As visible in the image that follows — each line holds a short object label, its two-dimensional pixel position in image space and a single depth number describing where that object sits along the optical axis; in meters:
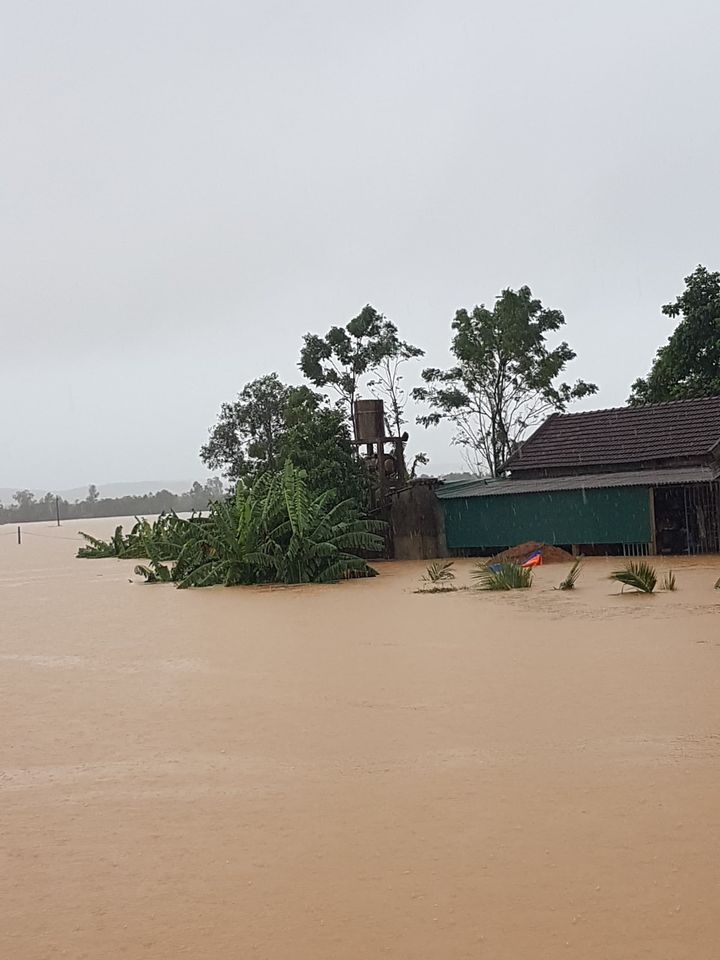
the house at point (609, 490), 20.84
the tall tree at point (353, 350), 40.25
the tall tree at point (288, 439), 22.48
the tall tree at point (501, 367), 37.91
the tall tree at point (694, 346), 29.09
